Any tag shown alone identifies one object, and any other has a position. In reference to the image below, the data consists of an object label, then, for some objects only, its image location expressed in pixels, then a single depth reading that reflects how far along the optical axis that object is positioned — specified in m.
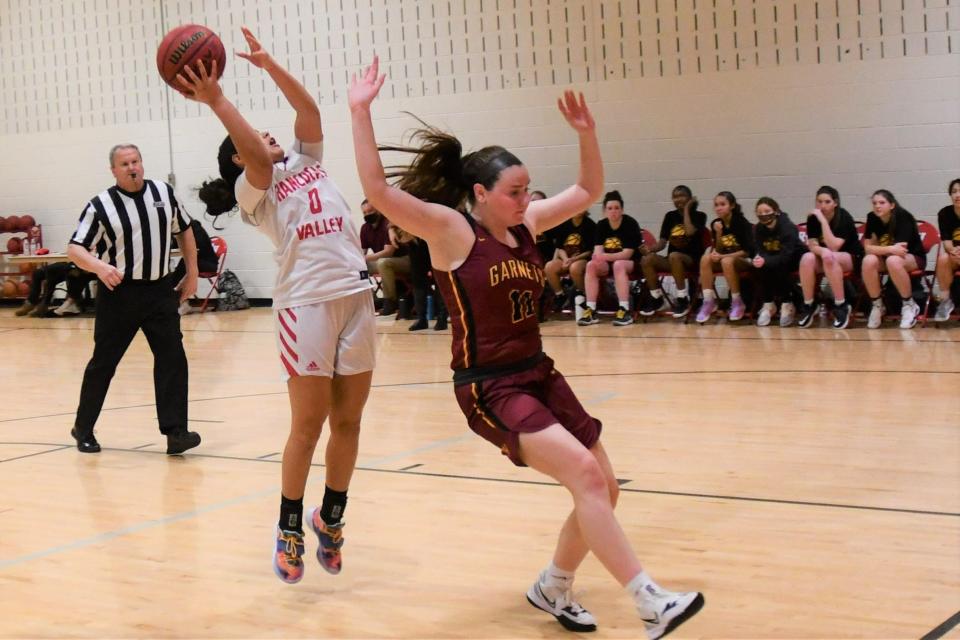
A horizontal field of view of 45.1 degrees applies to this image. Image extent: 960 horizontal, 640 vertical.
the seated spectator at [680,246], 11.71
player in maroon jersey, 3.35
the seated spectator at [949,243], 10.20
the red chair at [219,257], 14.96
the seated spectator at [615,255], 11.74
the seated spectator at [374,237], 13.28
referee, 6.32
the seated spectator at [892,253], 10.34
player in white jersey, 4.00
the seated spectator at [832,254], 10.63
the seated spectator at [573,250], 12.09
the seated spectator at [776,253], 10.98
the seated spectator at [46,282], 15.52
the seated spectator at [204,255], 13.96
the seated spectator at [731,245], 11.25
